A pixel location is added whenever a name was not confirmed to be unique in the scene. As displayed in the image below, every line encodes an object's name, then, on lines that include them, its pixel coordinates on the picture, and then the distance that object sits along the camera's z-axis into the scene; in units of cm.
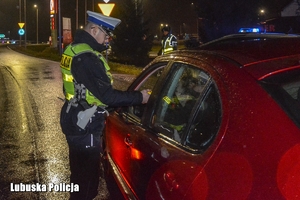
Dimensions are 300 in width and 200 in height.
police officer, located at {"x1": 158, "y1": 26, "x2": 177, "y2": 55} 792
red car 127
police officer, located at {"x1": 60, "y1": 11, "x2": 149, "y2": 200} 216
